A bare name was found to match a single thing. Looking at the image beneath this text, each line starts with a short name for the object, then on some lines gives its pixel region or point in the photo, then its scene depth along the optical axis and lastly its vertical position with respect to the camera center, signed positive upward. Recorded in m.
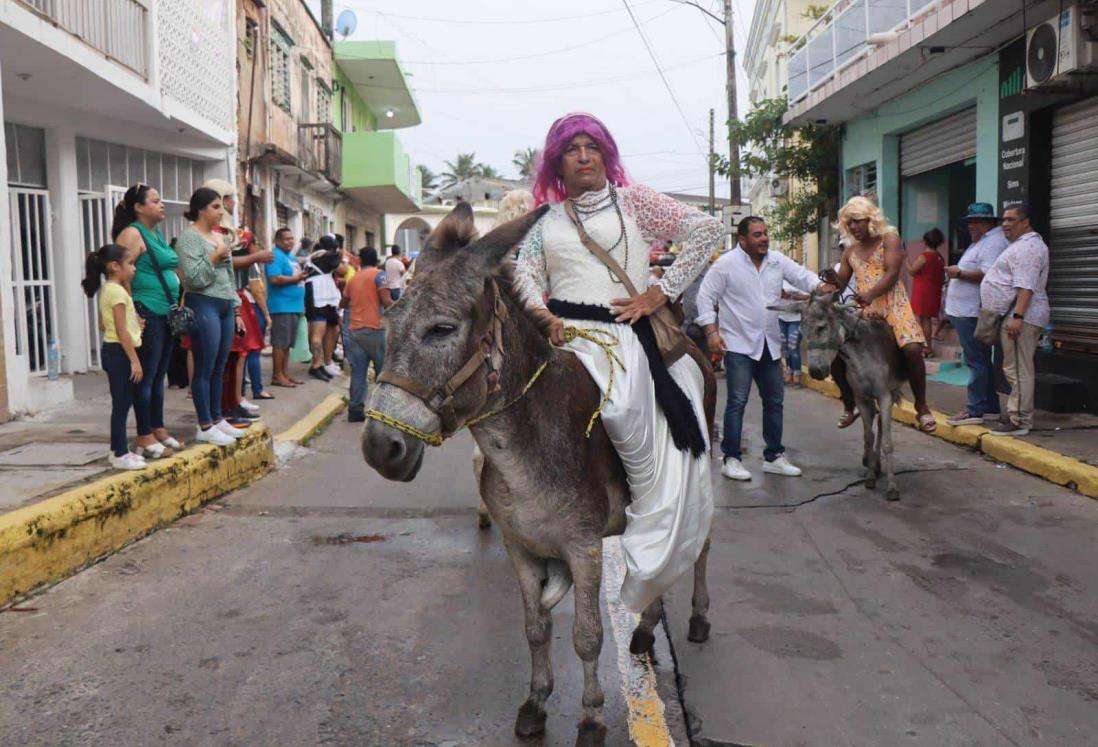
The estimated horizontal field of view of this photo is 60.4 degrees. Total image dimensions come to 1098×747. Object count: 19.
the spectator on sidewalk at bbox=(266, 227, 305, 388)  11.87 -0.06
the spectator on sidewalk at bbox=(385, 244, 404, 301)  11.95 +0.26
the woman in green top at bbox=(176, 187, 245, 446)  6.96 -0.04
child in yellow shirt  6.26 -0.29
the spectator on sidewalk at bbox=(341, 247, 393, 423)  10.00 -0.28
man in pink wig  3.27 -0.10
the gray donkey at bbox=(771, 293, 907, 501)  7.11 -0.45
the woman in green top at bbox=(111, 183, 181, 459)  6.59 +0.04
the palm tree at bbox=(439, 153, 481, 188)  77.81 +10.21
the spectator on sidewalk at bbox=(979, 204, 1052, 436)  8.41 -0.15
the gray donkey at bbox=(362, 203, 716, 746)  2.62 -0.38
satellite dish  27.77 +7.73
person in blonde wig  7.24 +0.12
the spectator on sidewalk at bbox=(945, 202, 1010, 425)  9.25 -0.16
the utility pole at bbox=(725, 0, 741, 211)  22.48 +5.52
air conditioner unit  9.52 +2.49
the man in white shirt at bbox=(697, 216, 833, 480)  7.40 -0.21
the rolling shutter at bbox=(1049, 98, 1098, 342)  10.30 +0.76
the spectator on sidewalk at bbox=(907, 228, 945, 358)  12.94 +0.04
